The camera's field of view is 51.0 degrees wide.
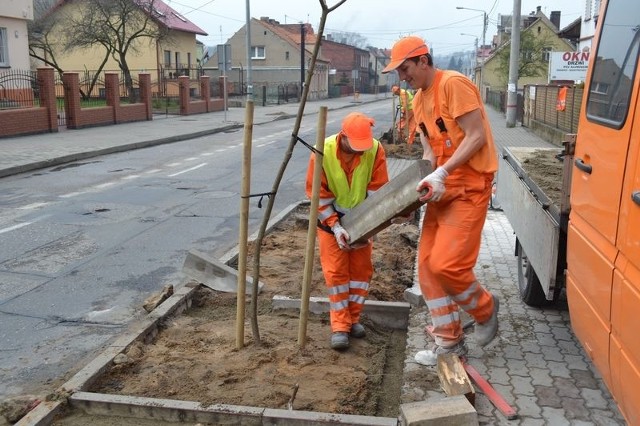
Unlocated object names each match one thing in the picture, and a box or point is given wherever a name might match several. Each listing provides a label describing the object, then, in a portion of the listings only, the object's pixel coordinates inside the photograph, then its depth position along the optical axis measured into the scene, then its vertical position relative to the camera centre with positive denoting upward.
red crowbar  3.51 -1.72
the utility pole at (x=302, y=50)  58.49 +2.24
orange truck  2.63 -0.65
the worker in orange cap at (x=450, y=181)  3.78 -0.59
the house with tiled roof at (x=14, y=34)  27.75 +1.65
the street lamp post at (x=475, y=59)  73.81 +1.89
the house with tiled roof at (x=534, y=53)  55.76 +2.68
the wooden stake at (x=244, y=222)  4.06 -0.91
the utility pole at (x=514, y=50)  26.43 +1.05
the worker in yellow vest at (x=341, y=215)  4.46 -0.94
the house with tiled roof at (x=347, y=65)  89.91 +1.47
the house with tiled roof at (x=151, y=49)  42.34 +1.88
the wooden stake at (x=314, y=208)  4.08 -0.81
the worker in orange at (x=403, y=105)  15.19 -0.70
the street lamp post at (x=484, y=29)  64.75 +4.52
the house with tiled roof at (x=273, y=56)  73.06 +2.07
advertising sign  24.83 +0.41
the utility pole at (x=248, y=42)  32.12 +1.55
